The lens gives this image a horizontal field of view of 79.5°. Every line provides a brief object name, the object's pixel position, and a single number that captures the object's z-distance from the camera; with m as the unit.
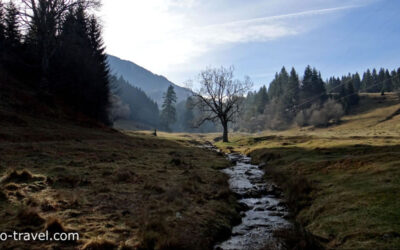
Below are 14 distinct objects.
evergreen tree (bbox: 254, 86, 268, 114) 175.00
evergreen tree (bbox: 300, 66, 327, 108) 150.04
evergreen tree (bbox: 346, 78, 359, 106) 147.75
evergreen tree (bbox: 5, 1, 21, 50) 44.00
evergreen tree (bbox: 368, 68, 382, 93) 194.05
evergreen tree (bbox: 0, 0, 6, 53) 41.47
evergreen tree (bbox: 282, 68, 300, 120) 151.99
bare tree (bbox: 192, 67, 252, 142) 56.94
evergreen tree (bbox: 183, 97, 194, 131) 186.77
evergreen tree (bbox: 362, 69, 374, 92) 197.41
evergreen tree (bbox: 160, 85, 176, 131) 148.18
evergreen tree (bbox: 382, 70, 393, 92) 184.02
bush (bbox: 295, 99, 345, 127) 126.25
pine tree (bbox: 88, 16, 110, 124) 48.41
